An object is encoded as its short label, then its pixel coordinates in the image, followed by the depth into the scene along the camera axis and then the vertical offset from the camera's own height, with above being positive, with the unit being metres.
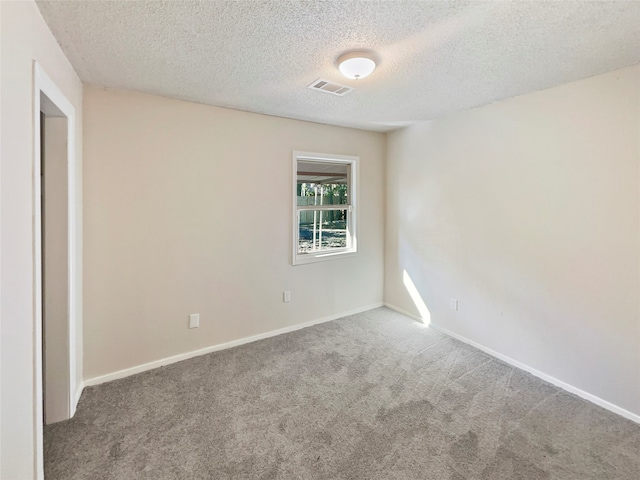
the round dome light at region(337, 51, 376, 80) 1.88 +1.13
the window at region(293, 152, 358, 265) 3.55 +0.41
